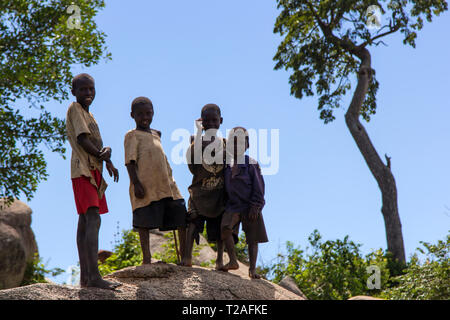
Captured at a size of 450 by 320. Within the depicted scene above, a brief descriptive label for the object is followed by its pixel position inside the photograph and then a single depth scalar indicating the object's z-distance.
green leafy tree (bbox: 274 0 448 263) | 16.14
